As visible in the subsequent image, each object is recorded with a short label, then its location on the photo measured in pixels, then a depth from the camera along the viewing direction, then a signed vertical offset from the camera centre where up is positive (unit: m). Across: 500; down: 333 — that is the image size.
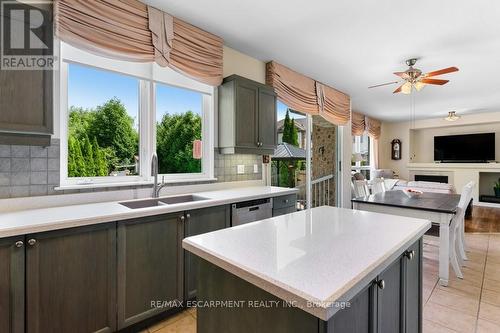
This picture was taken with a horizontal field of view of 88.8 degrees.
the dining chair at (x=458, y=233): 2.70 -0.73
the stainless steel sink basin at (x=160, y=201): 2.08 -0.31
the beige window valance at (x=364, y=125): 6.54 +1.14
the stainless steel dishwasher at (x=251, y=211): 2.33 -0.43
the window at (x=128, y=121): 2.04 +0.42
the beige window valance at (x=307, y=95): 3.47 +1.14
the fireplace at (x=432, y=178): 7.39 -0.34
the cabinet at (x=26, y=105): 1.45 +0.36
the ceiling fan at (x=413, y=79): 3.21 +1.14
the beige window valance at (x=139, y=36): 1.84 +1.10
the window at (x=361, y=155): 7.36 +0.36
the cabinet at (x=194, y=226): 1.99 -0.49
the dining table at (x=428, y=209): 2.51 -0.44
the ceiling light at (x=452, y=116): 6.38 +1.27
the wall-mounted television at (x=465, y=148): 6.77 +0.53
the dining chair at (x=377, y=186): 3.96 -0.30
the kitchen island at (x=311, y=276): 0.75 -0.35
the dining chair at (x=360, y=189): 3.62 -0.32
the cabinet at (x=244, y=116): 2.75 +0.57
